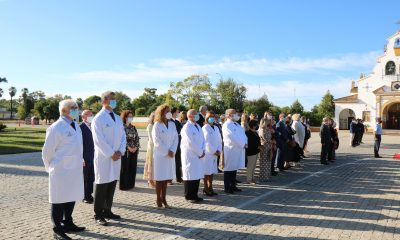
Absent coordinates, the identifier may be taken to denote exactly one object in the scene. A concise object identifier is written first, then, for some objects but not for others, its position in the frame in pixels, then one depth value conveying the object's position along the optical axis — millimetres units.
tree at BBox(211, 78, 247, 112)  58878
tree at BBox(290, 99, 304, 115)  63662
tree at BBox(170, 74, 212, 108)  65750
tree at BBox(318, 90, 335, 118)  66481
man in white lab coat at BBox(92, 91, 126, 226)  6707
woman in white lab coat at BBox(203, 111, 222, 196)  9258
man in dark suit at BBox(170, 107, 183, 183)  11203
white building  52719
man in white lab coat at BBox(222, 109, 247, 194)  9664
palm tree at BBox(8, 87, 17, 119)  132400
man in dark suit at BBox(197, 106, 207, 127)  9812
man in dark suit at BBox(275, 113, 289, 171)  13570
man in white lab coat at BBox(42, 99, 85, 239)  5914
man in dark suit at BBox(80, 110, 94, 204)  8359
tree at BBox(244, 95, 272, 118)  56900
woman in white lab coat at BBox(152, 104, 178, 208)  7801
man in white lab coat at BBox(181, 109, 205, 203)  8469
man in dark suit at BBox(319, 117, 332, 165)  15984
